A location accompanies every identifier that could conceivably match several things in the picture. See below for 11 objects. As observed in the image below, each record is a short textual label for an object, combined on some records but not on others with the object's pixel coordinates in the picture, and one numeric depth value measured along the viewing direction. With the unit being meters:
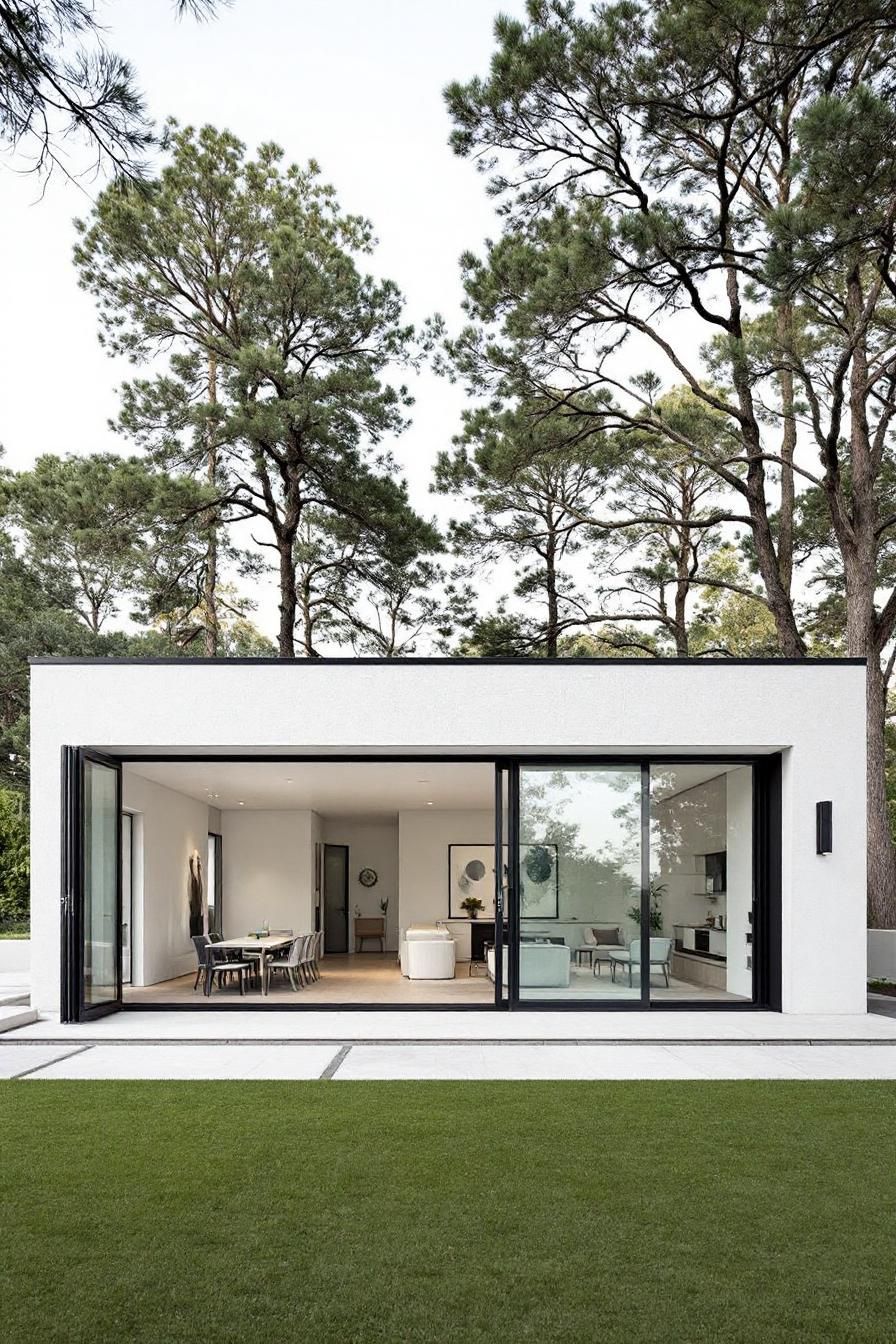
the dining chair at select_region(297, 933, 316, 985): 14.99
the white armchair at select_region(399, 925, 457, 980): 16.17
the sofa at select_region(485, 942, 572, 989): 12.20
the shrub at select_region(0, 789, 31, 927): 23.14
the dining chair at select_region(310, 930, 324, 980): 16.09
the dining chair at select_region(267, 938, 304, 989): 14.16
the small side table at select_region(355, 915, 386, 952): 22.42
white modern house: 11.95
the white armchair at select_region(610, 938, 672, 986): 12.25
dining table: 14.00
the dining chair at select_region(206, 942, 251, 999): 13.66
